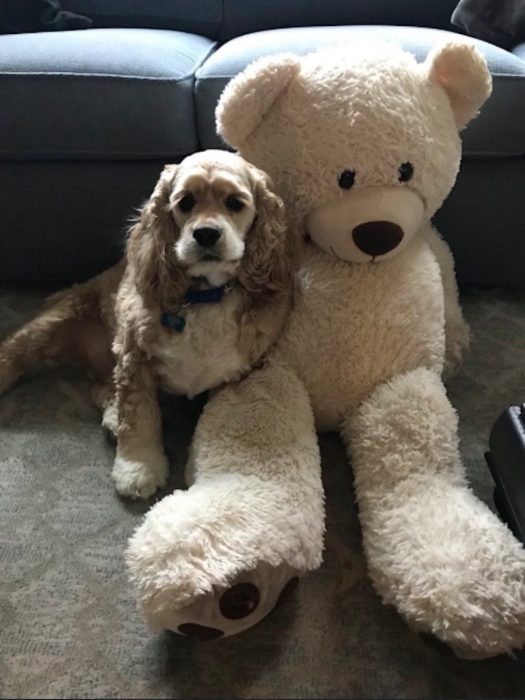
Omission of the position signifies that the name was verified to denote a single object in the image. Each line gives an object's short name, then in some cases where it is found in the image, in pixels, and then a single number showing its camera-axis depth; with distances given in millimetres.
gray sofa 1567
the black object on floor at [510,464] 1079
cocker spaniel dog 1206
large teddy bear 1029
